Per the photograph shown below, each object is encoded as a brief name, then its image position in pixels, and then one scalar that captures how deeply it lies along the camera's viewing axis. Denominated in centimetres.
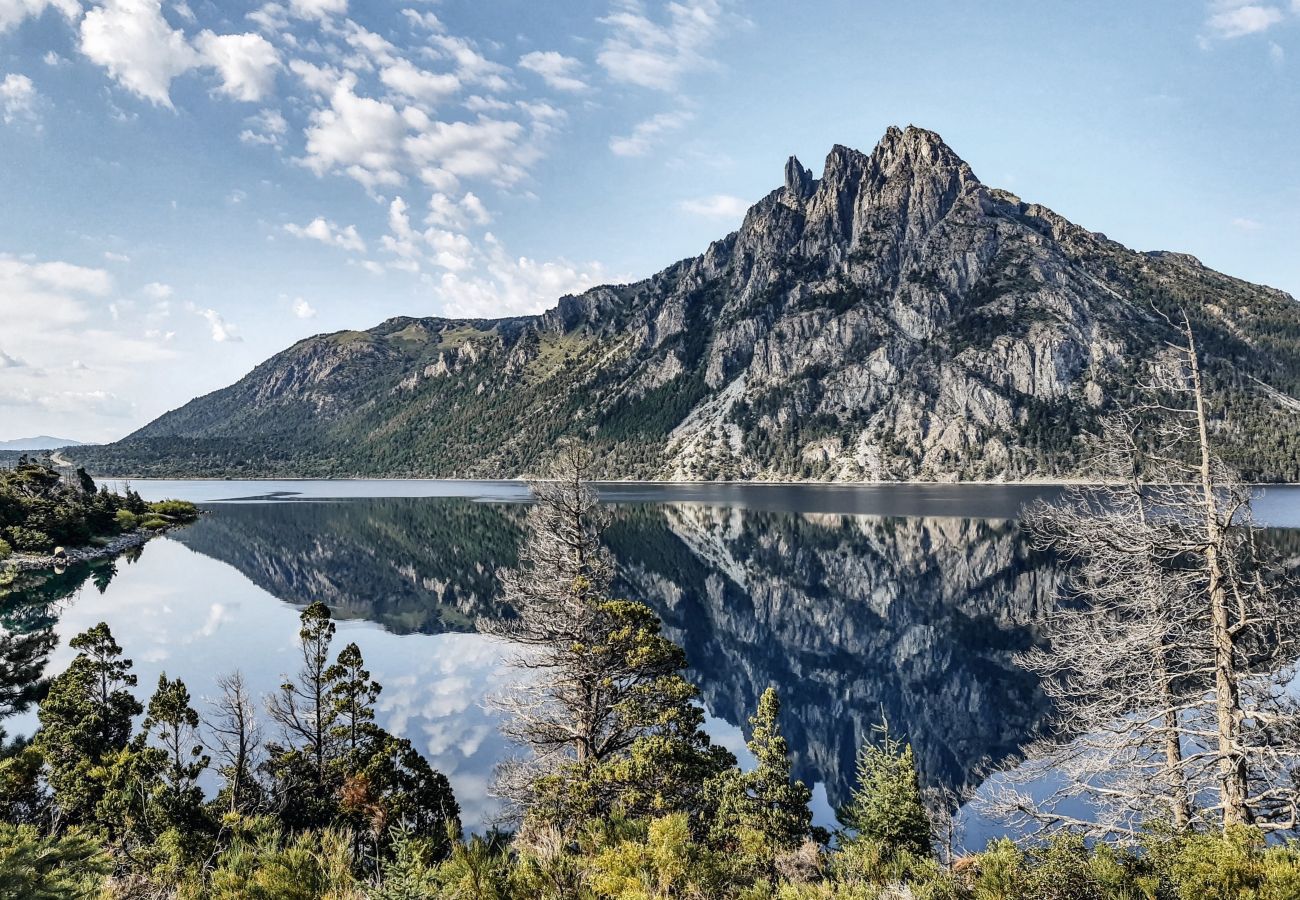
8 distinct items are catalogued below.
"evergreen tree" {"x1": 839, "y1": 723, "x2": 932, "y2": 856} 1941
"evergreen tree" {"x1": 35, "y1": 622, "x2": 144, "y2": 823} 2100
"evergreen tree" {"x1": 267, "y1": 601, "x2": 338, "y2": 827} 2014
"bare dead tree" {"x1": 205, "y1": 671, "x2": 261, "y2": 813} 2005
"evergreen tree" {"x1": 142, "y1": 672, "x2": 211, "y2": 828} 1862
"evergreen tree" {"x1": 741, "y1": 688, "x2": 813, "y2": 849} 1856
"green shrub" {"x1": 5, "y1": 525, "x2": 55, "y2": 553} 8806
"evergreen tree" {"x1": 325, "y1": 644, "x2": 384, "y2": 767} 2278
